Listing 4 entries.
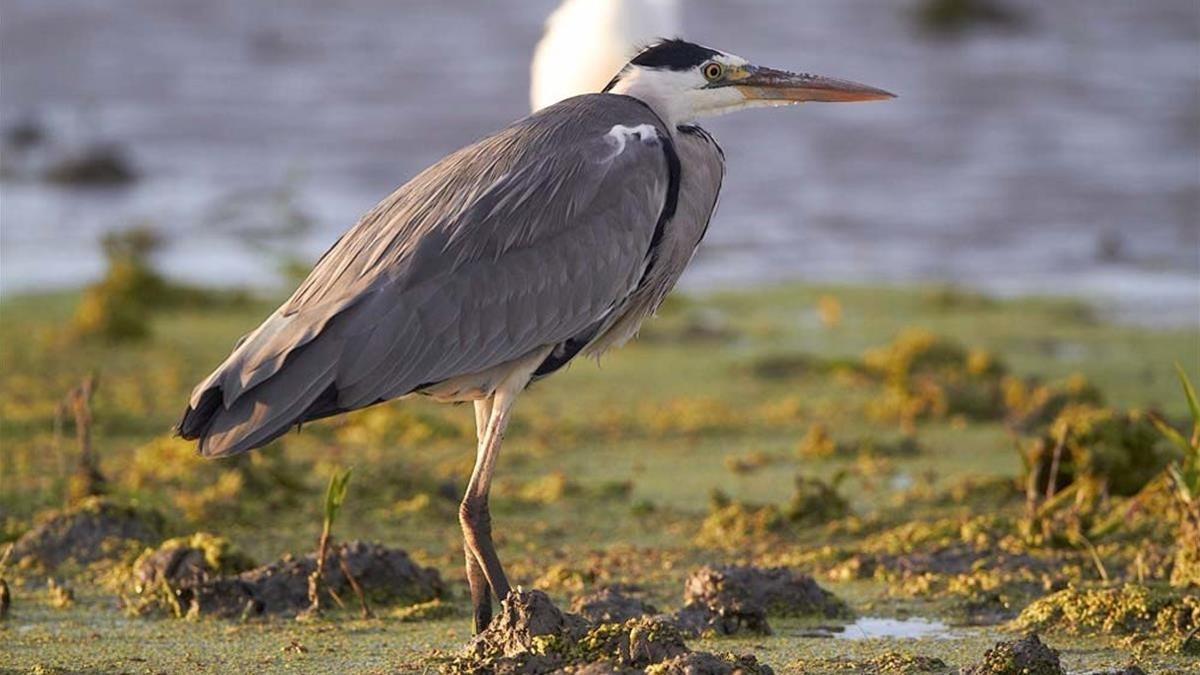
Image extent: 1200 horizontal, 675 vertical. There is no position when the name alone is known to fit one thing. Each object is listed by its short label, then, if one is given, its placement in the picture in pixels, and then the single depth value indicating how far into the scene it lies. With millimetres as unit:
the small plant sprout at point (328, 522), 10664
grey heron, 9992
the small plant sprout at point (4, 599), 10844
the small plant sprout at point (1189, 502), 10859
